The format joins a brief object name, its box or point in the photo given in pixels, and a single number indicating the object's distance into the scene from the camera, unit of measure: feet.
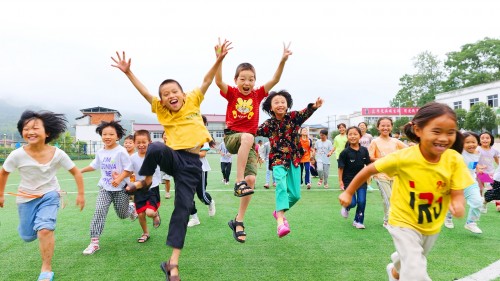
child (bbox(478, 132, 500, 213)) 24.49
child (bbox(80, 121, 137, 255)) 16.51
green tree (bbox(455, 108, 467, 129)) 145.63
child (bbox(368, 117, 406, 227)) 19.66
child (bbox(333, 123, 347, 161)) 36.83
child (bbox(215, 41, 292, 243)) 15.46
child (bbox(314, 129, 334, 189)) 38.86
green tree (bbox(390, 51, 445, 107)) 219.61
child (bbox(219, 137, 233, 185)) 41.65
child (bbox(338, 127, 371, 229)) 21.44
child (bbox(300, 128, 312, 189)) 36.83
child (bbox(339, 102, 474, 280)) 9.39
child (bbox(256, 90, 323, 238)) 15.66
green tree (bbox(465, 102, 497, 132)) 128.67
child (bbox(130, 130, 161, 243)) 17.67
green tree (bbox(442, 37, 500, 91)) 193.67
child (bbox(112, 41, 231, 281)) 11.94
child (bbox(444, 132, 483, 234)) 9.86
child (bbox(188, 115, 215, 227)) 20.78
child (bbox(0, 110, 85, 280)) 12.91
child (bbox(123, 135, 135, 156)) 20.90
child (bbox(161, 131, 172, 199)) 33.22
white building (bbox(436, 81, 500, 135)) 156.76
